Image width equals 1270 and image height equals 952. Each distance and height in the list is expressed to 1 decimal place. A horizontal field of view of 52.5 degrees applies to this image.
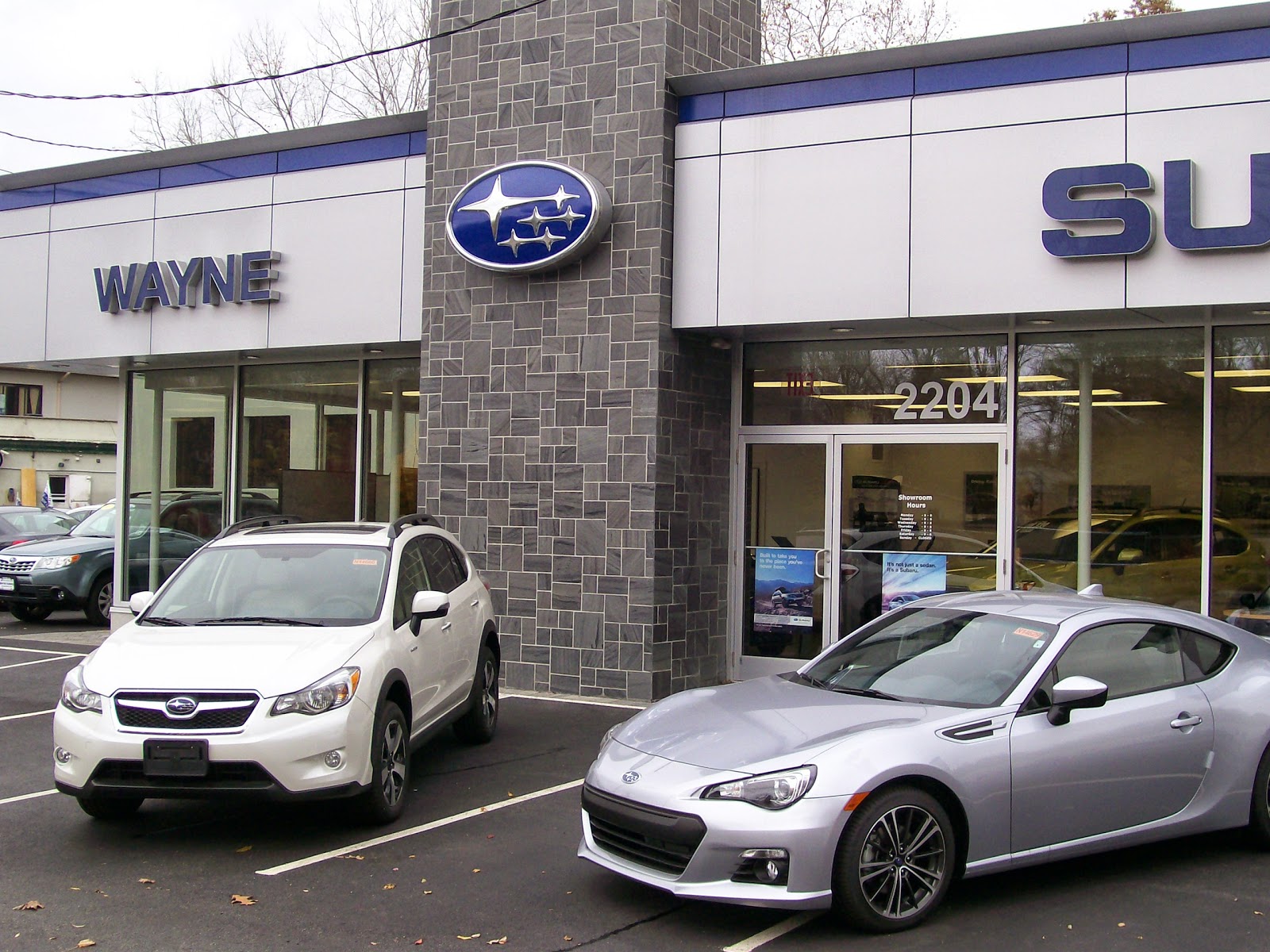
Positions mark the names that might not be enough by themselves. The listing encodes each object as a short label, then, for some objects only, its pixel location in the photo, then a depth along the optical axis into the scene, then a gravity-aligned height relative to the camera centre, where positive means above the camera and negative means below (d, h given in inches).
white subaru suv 259.6 -42.1
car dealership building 405.1 +63.7
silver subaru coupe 213.0 -47.3
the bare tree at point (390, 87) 1207.6 +381.8
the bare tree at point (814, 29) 1165.1 +429.3
